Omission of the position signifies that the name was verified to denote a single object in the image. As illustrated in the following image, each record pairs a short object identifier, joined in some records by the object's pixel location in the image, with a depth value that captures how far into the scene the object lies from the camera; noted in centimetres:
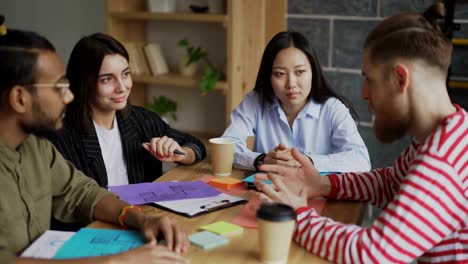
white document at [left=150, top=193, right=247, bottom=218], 151
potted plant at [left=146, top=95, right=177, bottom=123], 401
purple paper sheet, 162
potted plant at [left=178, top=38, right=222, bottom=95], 362
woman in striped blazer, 202
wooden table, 125
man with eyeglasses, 135
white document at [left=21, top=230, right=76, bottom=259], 127
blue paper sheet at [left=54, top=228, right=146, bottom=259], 125
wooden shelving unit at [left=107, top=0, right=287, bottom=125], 348
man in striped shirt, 120
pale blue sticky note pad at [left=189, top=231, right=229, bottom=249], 129
